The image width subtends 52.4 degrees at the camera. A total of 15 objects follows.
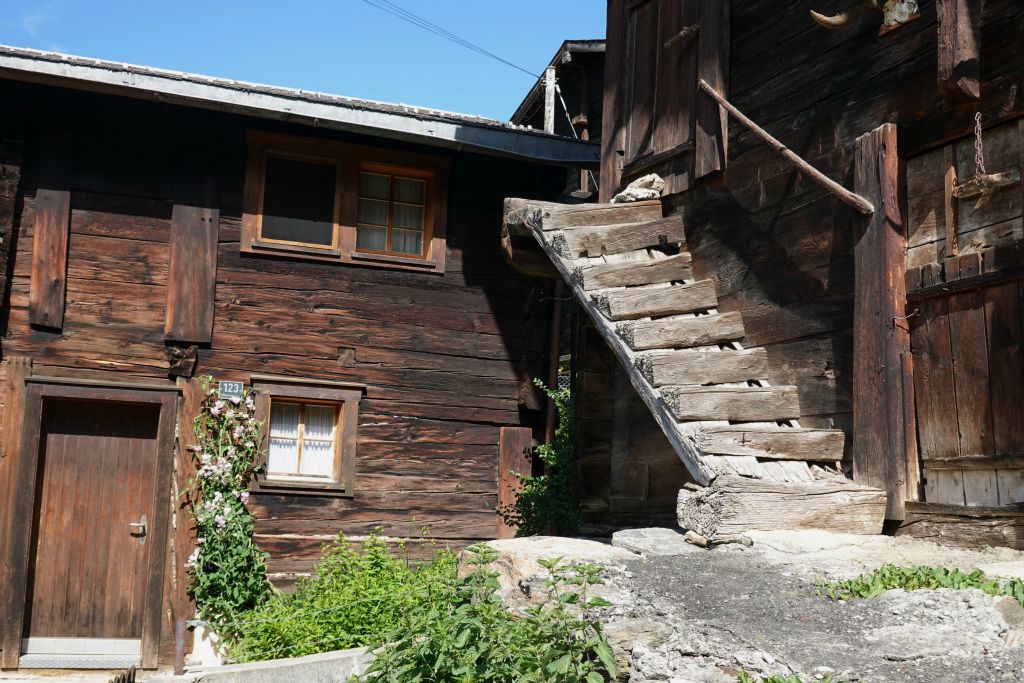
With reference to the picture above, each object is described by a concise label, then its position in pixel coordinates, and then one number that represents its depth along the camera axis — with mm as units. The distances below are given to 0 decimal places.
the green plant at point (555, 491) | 8812
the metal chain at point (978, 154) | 5148
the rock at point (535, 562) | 4527
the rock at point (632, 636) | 4012
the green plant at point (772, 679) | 3427
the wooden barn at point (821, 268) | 5160
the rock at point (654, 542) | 5082
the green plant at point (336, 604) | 7730
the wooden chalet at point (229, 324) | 8812
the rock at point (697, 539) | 5176
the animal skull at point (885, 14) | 5605
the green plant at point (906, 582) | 4141
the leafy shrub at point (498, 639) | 3994
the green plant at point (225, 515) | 8805
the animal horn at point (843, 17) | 5832
